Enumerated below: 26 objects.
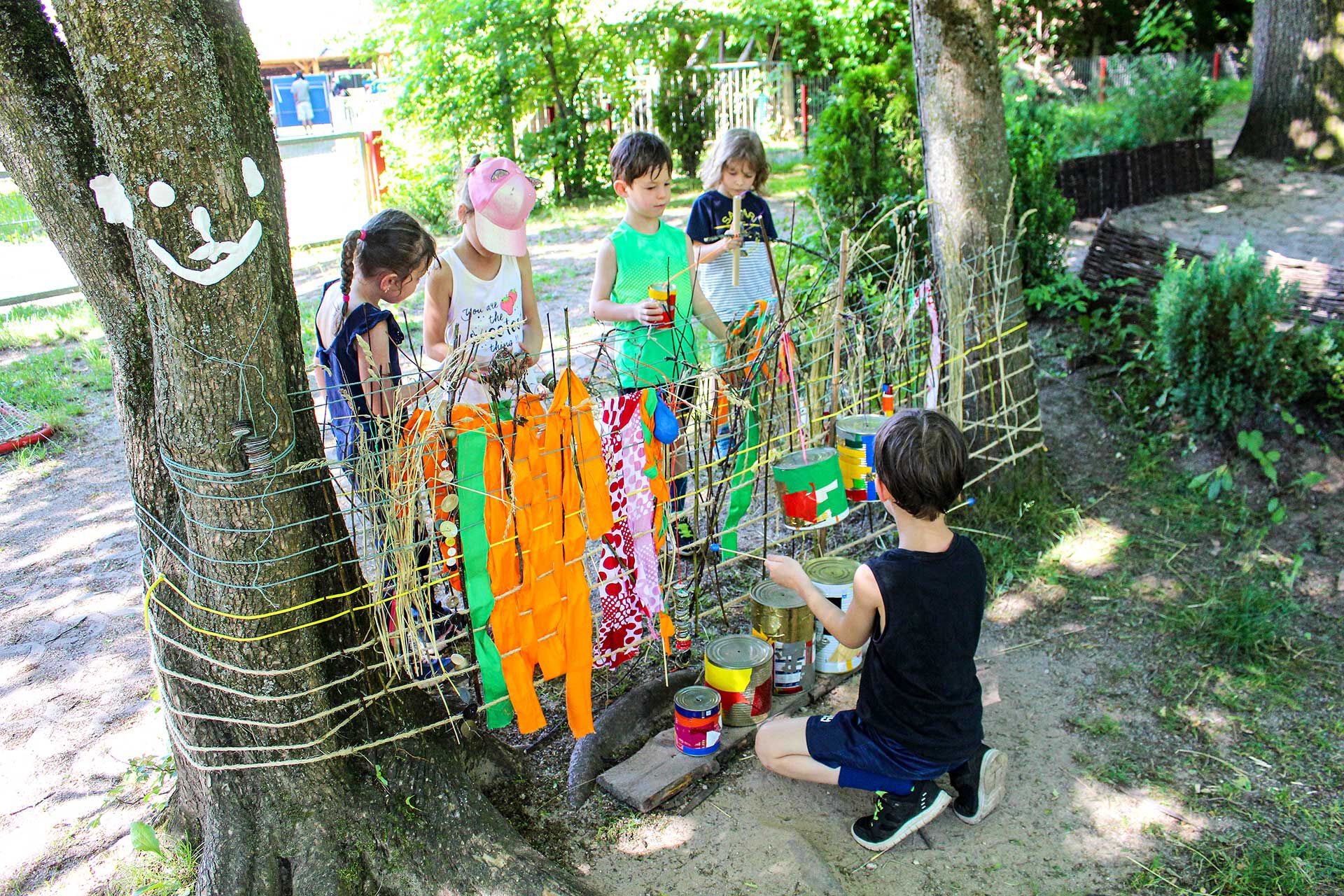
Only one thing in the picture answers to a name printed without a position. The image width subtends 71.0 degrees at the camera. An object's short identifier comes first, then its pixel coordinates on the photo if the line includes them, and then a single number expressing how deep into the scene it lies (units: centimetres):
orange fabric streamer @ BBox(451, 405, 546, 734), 254
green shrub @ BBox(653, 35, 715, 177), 1391
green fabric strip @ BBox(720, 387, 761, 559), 329
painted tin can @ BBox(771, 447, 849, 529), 315
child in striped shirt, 388
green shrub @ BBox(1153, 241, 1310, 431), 435
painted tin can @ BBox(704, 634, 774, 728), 298
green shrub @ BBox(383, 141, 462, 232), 1191
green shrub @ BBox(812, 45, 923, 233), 594
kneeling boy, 248
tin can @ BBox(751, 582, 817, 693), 311
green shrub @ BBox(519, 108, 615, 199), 1278
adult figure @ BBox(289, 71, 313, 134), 2148
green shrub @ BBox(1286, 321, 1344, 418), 427
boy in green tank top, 347
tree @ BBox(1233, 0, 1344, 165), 905
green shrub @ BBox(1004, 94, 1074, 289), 583
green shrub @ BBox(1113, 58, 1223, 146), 941
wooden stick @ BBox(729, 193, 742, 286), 371
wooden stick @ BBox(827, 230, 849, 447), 336
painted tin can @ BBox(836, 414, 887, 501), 336
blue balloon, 287
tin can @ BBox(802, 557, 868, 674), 311
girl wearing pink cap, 305
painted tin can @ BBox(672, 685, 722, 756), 283
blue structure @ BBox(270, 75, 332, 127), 2589
